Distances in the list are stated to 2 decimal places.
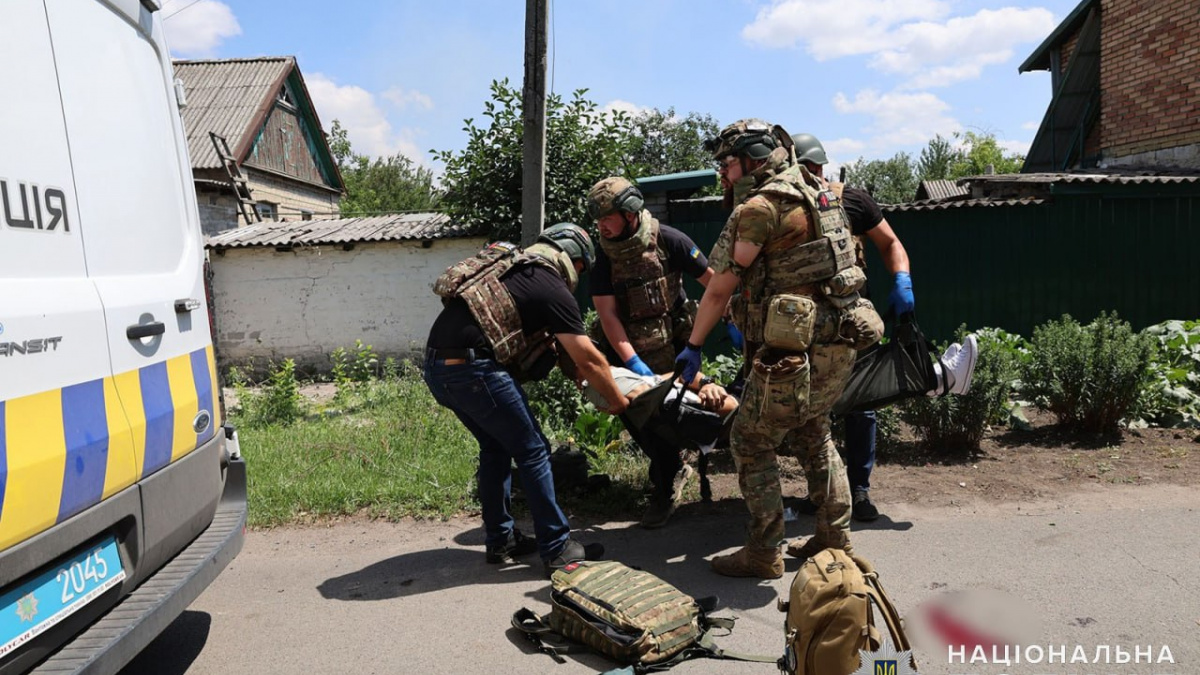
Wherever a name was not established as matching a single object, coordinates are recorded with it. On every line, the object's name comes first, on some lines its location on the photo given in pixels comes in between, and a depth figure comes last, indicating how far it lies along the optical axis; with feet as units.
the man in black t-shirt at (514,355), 12.14
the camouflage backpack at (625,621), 9.82
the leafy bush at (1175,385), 19.76
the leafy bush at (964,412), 18.26
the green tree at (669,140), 109.29
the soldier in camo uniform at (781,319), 11.47
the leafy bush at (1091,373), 18.67
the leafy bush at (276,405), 25.86
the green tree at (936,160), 115.18
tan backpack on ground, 7.80
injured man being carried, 13.10
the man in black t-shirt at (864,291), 14.42
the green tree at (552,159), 29.94
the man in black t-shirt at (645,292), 14.28
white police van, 7.20
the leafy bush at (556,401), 20.31
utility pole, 20.13
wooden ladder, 50.80
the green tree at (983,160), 104.99
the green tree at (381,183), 114.32
